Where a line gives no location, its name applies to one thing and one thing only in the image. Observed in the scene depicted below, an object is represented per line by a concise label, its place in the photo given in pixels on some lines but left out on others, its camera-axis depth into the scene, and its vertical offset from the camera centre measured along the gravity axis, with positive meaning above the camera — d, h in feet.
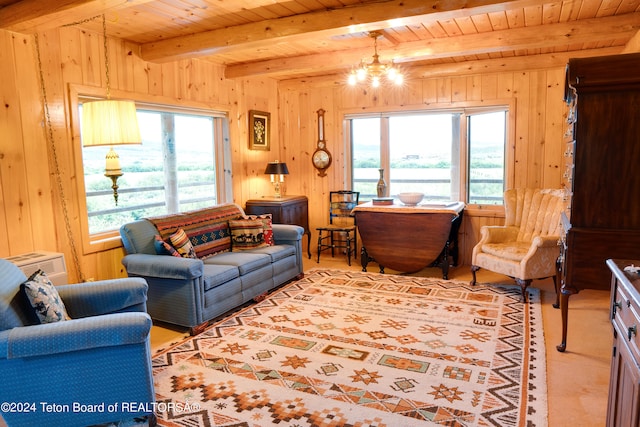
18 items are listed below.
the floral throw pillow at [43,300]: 6.98 -1.98
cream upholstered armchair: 12.52 -2.40
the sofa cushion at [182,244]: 11.85 -1.96
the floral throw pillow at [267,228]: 14.55 -1.96
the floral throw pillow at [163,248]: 11.57 -2.00
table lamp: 17.79 -0.20
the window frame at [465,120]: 16.22 +1.49
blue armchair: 6.42 -2.86
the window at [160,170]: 12.48 +0.00
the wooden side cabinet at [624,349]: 4.40 -2.02
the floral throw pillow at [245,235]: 14.21 -2.12
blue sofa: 10.73 -2.56
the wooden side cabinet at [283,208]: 16.99 -1.59
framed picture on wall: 17.64 +1.49
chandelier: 12.24 +2.59
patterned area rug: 7.30 -3.95
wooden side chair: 18.49 -2.09
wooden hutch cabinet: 7.74 -0.15
